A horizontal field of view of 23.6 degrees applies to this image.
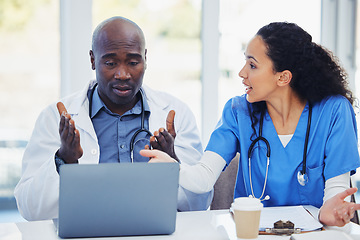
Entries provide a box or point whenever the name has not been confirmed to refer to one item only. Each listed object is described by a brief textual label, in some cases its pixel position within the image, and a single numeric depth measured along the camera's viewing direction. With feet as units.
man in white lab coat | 7.44
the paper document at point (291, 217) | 6.45
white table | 6.32
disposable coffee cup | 6.23
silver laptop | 6.07
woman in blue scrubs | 7.23
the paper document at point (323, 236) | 6.10
